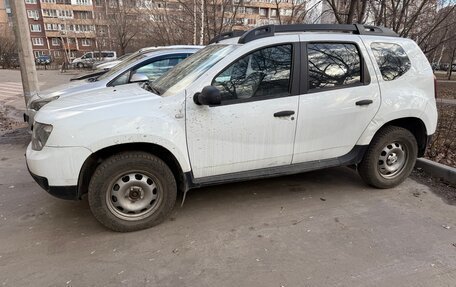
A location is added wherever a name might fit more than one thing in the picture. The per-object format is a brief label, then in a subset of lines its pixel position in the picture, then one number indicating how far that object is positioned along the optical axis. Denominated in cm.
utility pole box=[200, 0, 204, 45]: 1918
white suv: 327
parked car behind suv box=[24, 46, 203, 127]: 599
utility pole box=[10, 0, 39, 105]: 696
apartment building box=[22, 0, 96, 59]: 6875
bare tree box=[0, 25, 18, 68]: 4016
